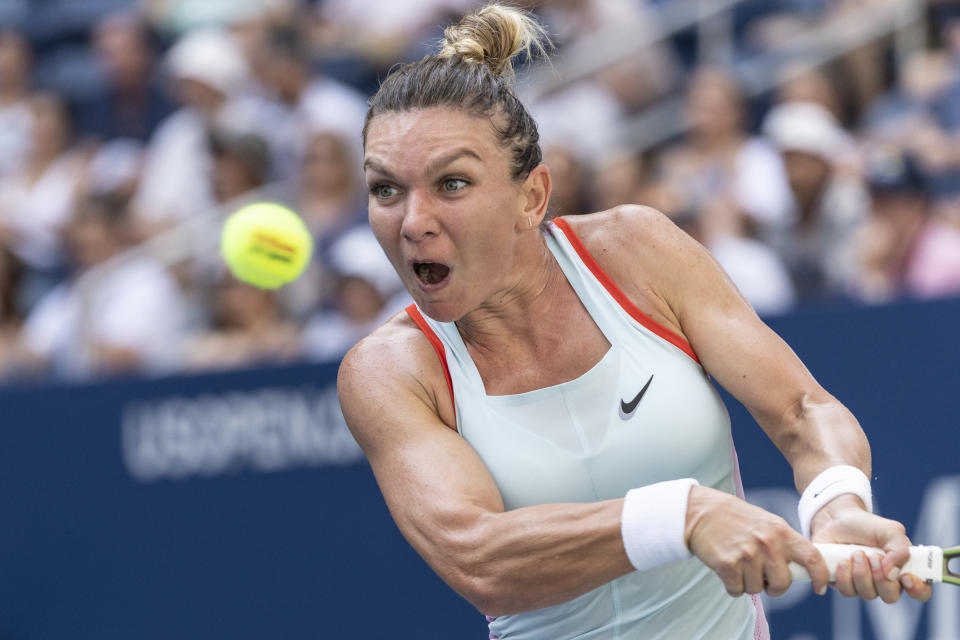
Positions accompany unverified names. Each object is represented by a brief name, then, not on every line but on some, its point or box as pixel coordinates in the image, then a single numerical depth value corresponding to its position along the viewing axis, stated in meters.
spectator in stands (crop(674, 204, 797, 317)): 10.04
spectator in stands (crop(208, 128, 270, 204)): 13.36
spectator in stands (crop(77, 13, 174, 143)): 16.56
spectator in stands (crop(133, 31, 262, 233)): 14.12
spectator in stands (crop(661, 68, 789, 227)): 11.21
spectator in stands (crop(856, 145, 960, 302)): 9.73
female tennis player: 4.79
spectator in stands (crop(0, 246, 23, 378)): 13.99
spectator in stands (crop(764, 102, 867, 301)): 10.22
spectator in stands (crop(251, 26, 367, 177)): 13.45
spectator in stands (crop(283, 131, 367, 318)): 11.76
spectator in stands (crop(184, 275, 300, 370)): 11.45
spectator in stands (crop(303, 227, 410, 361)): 10.87
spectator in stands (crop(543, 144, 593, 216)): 10.25
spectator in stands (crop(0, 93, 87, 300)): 15.45
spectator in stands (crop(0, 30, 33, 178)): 16.72
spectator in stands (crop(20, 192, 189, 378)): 12.38
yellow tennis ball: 7.77
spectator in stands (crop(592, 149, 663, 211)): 11.27
